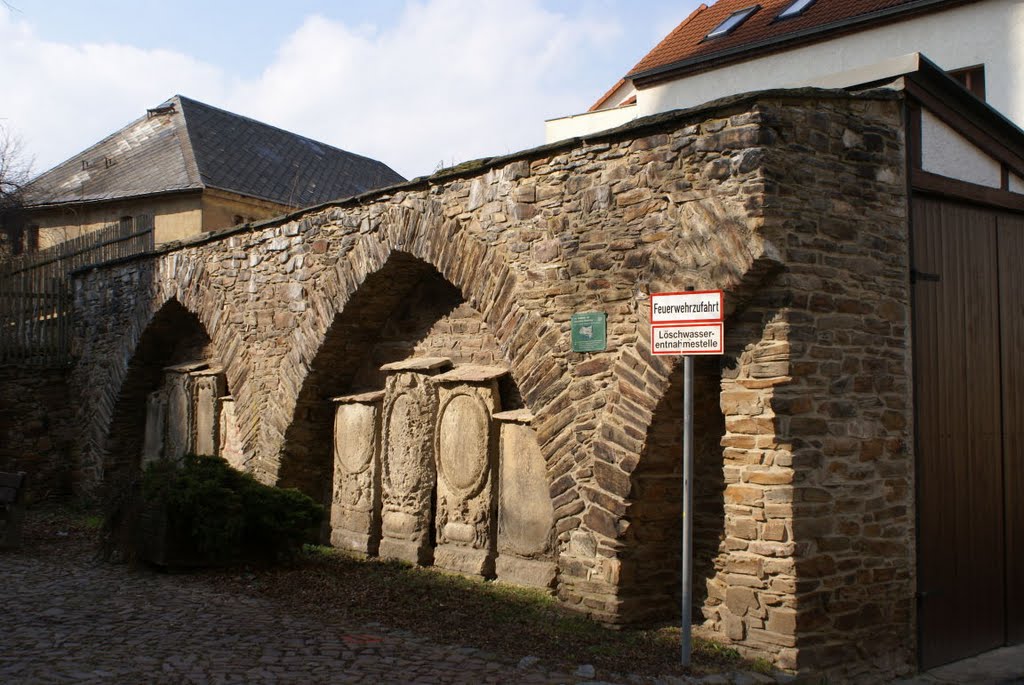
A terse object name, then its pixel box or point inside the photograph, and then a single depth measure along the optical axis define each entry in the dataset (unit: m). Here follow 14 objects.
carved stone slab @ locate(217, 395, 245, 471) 11.31
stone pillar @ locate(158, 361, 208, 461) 12.25
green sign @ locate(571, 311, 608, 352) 6.90
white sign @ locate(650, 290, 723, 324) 5.54
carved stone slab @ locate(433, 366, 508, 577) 8.18
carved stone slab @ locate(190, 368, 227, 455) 11.66
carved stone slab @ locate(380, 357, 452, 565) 8.84
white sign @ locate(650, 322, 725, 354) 5.51
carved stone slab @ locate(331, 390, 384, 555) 9.44
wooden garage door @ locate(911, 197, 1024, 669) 6.56
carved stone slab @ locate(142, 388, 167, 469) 12.91
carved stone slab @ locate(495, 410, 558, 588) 7.69
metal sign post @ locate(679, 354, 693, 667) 5.52
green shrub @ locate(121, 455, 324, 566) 8.14
